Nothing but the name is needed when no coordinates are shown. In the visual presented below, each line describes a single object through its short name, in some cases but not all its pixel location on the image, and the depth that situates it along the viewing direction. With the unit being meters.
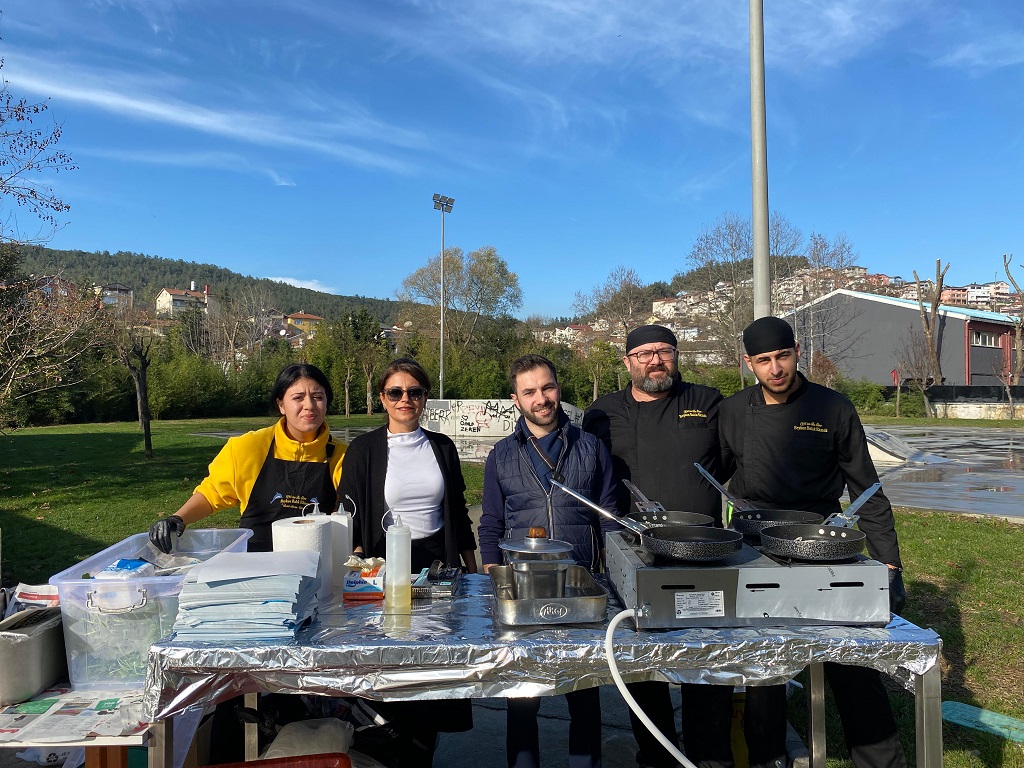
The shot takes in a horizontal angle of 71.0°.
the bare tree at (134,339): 17.50
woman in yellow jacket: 3.32
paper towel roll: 2.49
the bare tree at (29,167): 10.20
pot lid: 2.30
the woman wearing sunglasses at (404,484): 3.27
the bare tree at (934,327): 36.69
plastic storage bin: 2.25
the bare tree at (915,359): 37.38
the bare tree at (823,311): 38.56
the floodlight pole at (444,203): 36.59
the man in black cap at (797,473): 2.87
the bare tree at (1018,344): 33.84
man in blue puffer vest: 3.02
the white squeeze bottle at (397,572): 2.40
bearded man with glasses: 3.29
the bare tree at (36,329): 11.14
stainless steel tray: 2.20
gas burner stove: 2.13
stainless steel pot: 2.29
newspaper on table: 2.02
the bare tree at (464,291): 49.38
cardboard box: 2.58
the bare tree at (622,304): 41.50
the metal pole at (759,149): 6.18
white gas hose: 2.02
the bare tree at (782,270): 35.44
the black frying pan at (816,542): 2.17
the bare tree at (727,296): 34.88
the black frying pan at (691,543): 2.12
